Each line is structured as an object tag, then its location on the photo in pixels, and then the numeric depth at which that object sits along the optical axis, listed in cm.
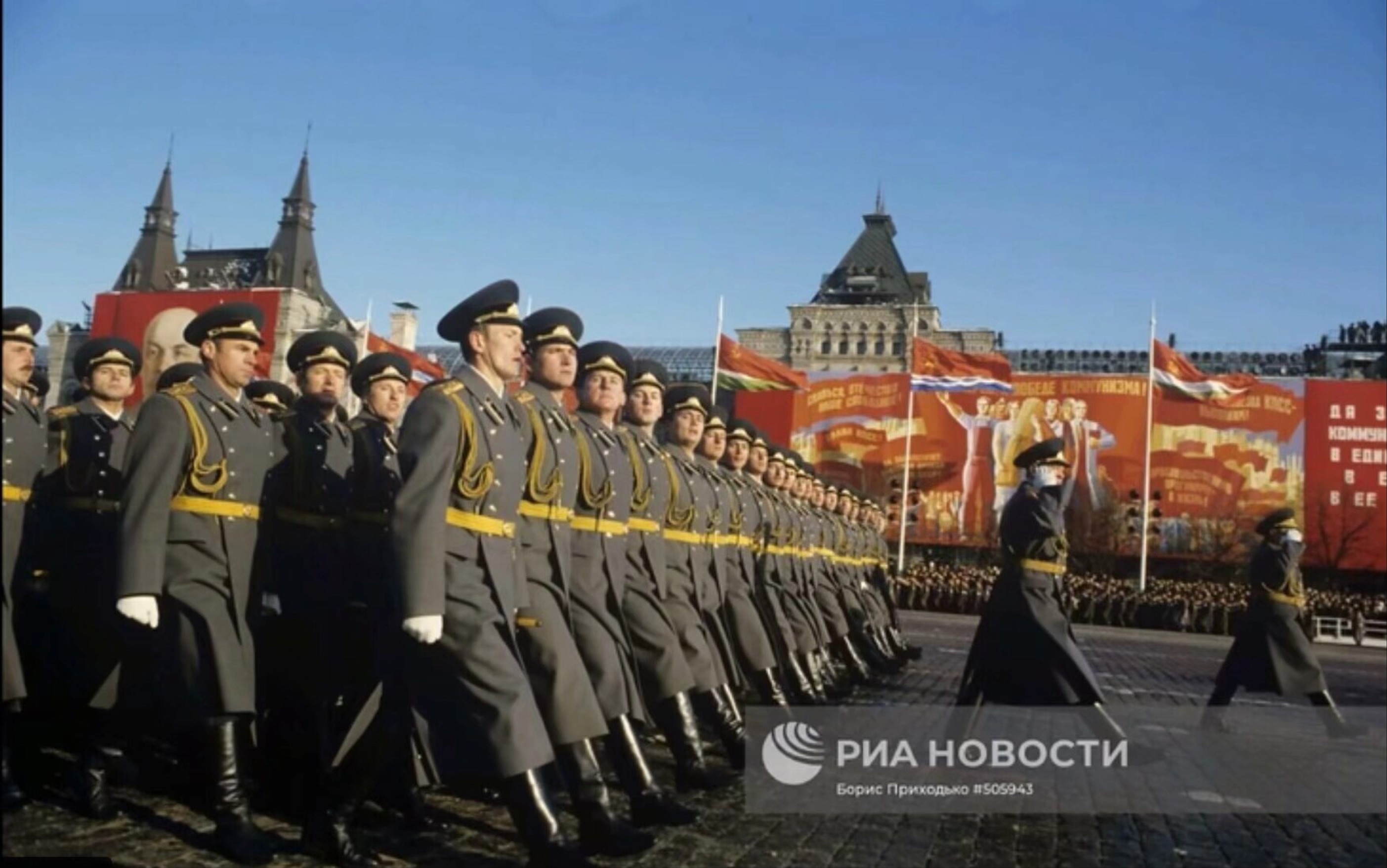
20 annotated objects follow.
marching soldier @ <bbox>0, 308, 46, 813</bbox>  511
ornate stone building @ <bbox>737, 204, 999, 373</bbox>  8369
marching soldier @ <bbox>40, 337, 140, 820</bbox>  550
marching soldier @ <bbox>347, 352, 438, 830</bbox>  453
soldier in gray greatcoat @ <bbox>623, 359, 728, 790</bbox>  601
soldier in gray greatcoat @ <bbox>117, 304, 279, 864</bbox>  471
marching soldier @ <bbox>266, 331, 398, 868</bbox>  572
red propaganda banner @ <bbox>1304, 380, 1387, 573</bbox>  4791
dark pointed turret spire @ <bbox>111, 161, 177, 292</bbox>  9819
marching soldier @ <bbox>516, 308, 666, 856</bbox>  480
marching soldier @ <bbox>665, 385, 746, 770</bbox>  654
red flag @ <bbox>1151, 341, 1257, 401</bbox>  3206
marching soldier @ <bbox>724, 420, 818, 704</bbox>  920
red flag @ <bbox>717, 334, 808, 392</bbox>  3120
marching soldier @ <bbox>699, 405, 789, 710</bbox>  802
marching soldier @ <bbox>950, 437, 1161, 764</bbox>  772
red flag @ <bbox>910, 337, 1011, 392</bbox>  3338
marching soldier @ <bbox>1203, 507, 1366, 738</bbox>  1022
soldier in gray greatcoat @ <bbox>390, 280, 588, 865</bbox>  423
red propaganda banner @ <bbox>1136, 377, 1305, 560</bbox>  4991
